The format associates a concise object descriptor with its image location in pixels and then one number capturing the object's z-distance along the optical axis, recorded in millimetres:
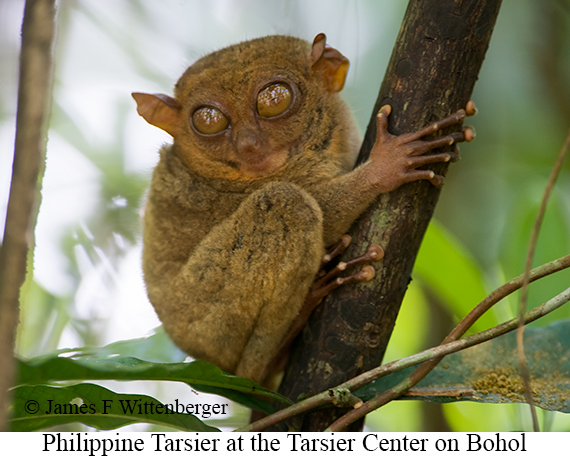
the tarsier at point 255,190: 2680
